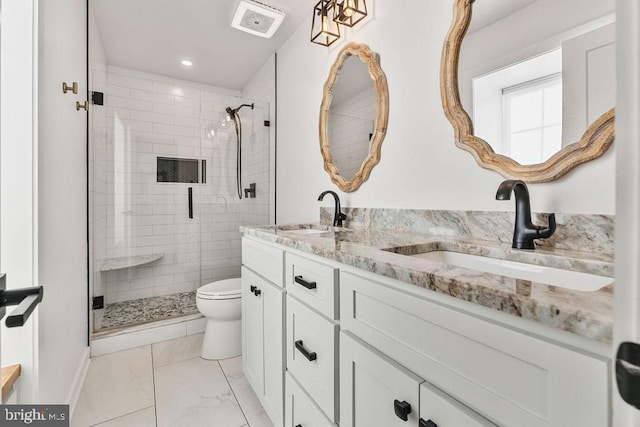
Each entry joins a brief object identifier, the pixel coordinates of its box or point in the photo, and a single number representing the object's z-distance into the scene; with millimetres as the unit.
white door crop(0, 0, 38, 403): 923
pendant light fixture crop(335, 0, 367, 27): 1635
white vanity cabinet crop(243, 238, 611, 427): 445
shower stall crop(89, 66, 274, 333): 2586
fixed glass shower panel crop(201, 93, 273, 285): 2943
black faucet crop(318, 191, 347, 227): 1784
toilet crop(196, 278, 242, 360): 2086
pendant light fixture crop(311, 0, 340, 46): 1815
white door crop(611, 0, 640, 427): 208
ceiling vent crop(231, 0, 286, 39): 2037
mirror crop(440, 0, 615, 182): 859
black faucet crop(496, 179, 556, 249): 902
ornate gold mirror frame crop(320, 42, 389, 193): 1566
